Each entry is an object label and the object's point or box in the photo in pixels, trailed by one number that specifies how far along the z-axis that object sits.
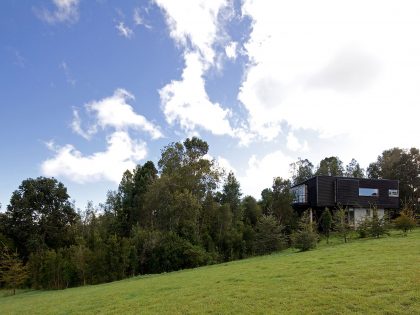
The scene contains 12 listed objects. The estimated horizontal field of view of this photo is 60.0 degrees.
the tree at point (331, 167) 73.00
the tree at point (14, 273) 30.39
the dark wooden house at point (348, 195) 46.03
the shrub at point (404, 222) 28.16
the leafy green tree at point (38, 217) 43.62
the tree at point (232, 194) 43.06
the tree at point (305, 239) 26.73
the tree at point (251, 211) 44.33
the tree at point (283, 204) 41.91
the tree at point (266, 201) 43.28
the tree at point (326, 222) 38.44
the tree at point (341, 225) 30.12
